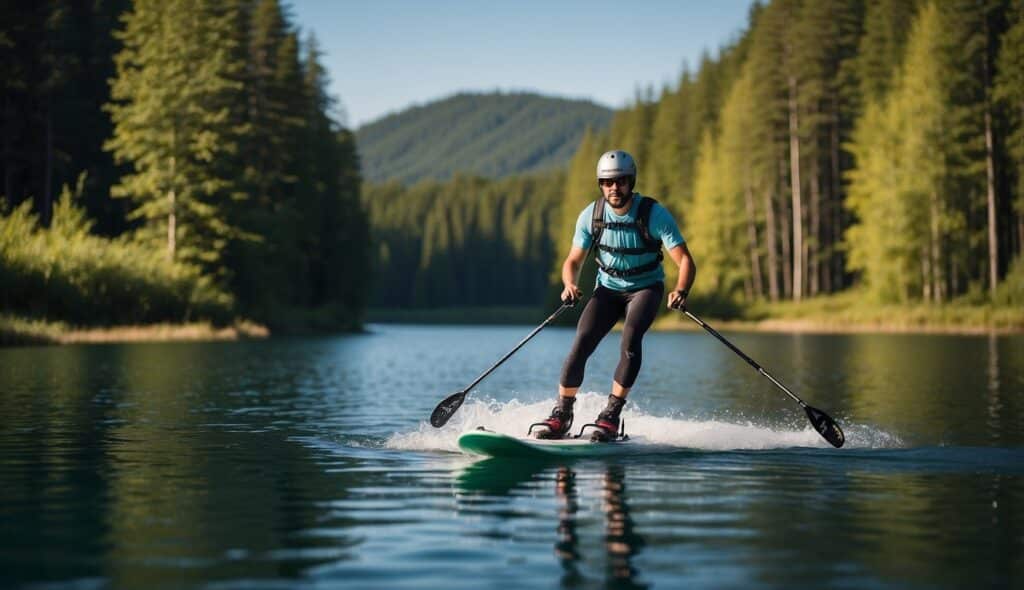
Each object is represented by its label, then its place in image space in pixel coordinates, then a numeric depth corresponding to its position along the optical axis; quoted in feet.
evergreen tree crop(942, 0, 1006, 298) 195.11
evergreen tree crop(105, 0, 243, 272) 181.88
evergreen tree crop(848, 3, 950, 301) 194.80
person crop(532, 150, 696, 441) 40.96
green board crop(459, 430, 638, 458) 39.86
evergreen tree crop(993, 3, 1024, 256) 187.93
